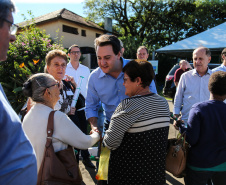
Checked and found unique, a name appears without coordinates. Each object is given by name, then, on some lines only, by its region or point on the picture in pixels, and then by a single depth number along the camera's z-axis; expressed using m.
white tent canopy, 12.16
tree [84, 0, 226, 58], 26.31
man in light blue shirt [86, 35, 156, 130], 2.09
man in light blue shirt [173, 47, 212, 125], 3.09
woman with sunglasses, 2.75
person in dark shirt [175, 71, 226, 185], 1.90
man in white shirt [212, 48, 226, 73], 3.40
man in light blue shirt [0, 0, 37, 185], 0.78
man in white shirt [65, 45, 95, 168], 4.17
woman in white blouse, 1.59
